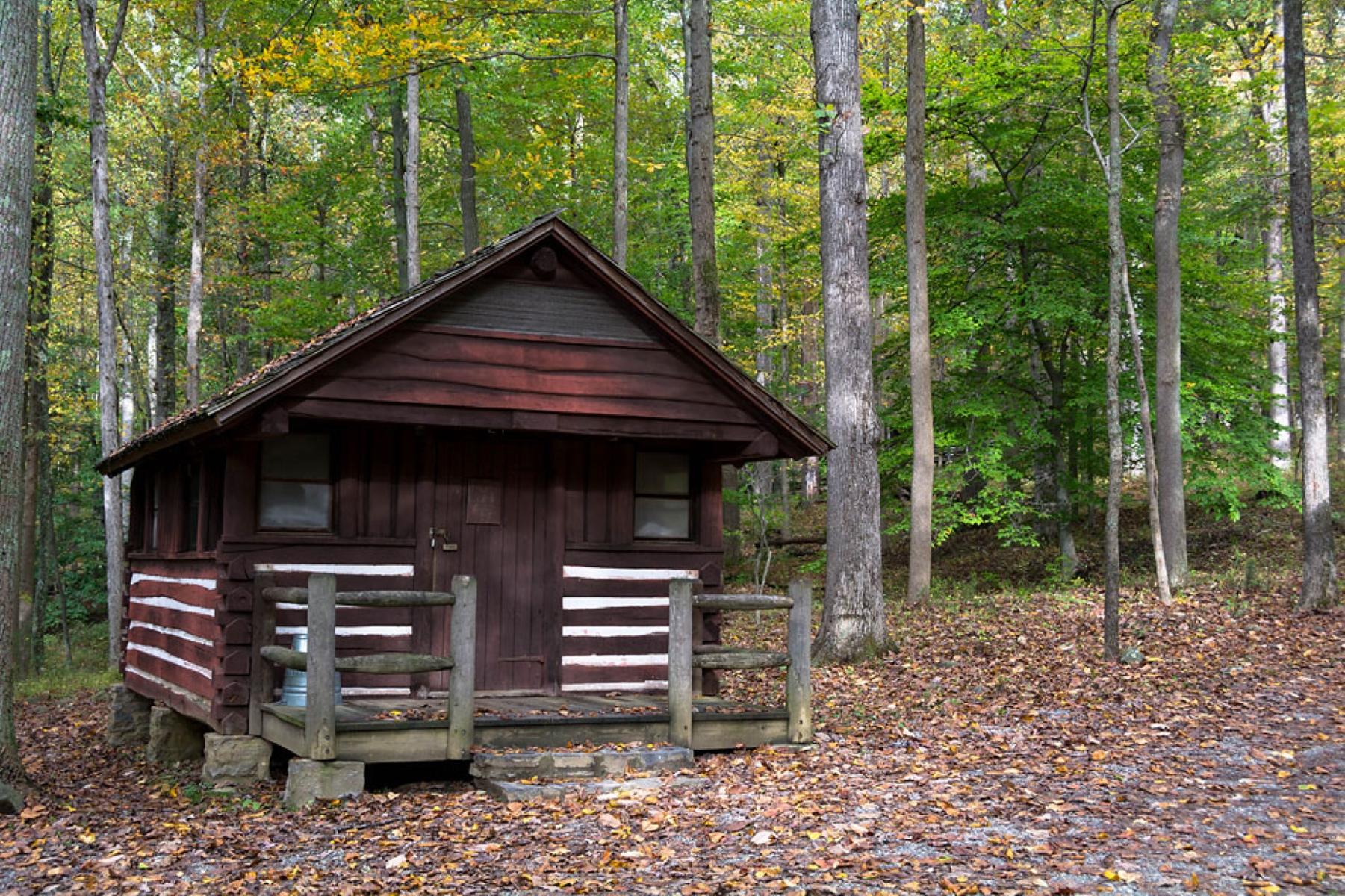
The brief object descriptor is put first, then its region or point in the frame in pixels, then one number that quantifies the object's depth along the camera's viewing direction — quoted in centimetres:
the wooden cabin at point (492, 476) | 986
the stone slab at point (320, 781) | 834
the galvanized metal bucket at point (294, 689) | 980
